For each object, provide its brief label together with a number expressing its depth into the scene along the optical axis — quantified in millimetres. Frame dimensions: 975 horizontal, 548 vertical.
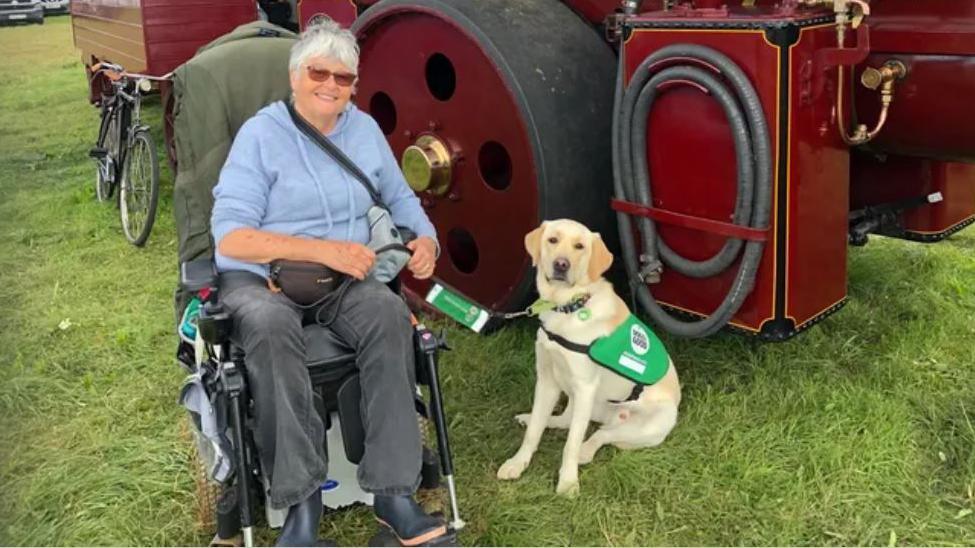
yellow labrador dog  2869
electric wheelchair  2445
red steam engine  2742
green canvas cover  3100
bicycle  5652
